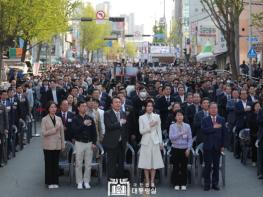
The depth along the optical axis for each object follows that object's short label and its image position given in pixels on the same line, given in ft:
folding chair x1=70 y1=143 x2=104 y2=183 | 42.47
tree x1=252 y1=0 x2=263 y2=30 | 90.88
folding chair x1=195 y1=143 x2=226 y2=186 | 42.41
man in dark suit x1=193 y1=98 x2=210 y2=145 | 43.26
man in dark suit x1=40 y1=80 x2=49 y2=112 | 74.83
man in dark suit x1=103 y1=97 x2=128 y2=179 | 40.98
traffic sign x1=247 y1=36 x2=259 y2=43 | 127.46
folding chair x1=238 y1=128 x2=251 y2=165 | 50.36
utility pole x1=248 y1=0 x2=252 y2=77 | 122.09
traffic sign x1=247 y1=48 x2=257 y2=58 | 115.65
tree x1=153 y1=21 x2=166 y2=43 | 391.59
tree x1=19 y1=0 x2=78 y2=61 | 113.50
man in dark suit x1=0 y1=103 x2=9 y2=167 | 46.06
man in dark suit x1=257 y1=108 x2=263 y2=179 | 44.06
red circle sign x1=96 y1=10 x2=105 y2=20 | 170.12
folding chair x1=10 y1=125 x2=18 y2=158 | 52.95
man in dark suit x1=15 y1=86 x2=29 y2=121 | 58.03
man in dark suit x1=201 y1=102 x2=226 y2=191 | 40.47
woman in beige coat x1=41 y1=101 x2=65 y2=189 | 40.88
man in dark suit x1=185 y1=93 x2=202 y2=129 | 49.08
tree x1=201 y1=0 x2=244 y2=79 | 116.67
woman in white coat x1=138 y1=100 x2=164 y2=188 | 39.88
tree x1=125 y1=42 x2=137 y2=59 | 613.11
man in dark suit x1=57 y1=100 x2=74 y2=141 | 43.54
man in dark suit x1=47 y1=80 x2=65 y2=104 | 73.87
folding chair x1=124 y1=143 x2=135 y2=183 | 43.18
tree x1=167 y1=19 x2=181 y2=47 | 393.50
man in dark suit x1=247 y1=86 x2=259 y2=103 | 56.37
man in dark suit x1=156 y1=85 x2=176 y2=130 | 55.01
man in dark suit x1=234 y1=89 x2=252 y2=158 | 52.03
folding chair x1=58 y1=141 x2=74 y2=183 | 43.27
